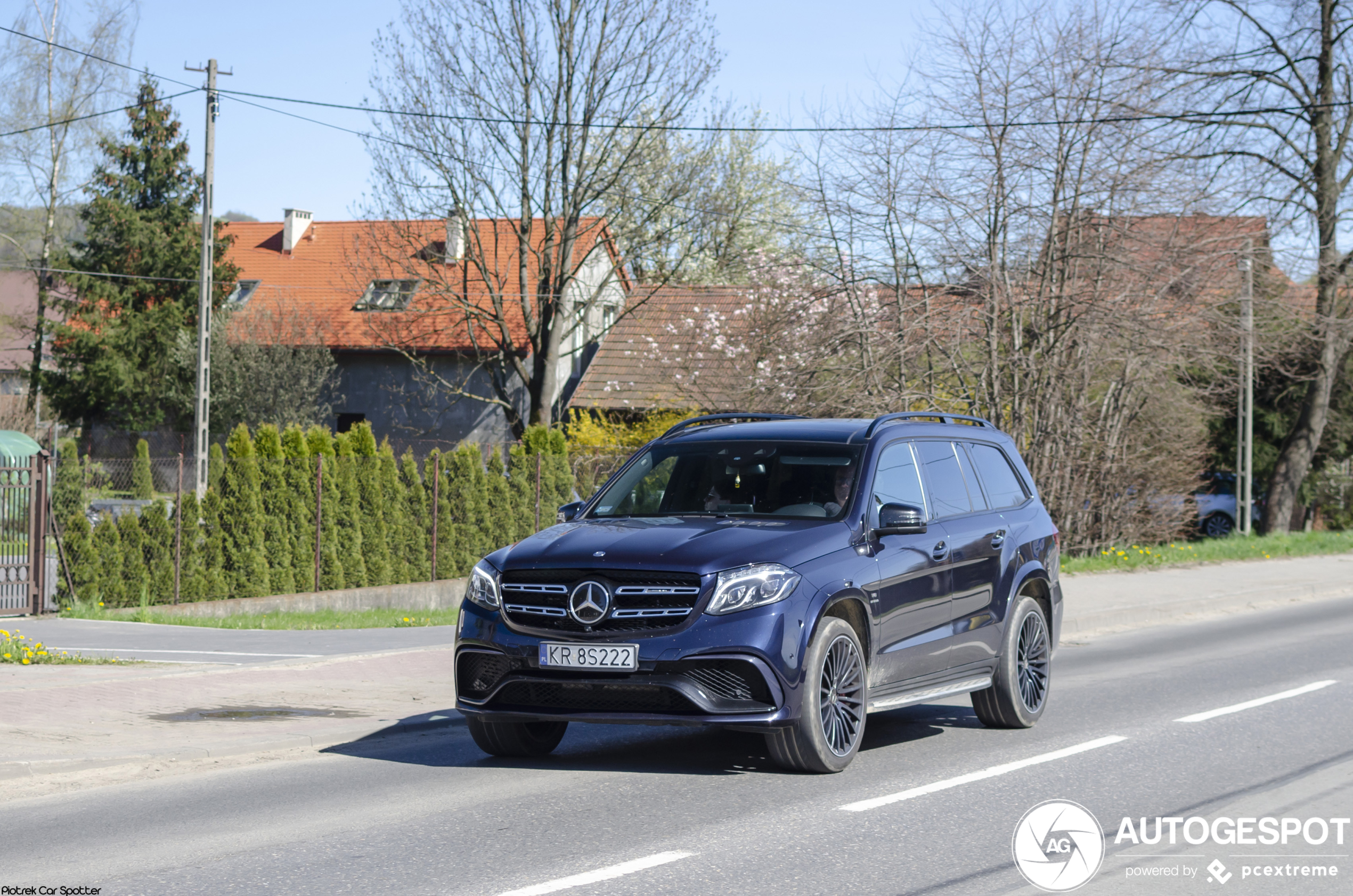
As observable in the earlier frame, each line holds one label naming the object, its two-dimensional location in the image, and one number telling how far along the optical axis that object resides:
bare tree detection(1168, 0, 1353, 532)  32.81
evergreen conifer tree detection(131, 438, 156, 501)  40.84
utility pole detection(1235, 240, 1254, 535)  22.12
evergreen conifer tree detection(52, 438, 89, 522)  23.73
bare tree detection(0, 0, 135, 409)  48.75
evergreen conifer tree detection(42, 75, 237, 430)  49.94
